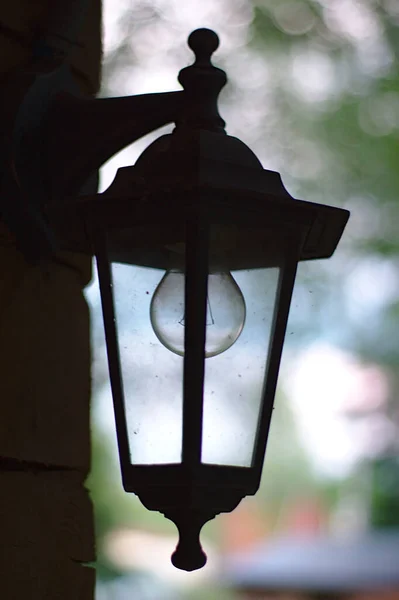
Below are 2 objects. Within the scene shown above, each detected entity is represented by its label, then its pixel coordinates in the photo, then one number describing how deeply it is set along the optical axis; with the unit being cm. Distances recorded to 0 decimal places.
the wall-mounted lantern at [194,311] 157
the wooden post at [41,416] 176
